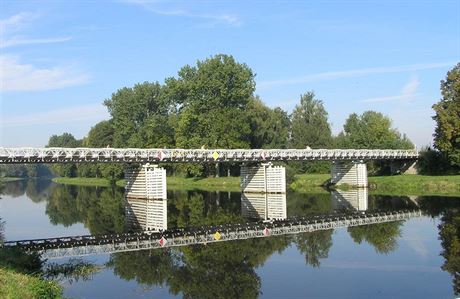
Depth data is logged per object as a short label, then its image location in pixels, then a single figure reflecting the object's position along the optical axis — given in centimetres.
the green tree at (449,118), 5972
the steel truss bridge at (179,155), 4869
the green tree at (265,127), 8862
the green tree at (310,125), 9019
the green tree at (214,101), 7988
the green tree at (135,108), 9906
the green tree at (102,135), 11144
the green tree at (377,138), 8200
